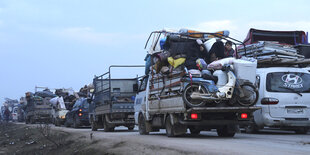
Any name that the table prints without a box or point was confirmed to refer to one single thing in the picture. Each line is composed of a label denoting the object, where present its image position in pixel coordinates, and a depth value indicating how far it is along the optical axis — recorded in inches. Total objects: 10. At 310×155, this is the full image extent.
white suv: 581.9
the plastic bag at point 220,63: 514.9
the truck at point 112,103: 846.5
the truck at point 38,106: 1615.4
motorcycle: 494.5
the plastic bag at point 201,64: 529.3
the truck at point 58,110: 1442.8
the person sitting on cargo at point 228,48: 566.9
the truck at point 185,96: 500.7
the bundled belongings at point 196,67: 503.2
